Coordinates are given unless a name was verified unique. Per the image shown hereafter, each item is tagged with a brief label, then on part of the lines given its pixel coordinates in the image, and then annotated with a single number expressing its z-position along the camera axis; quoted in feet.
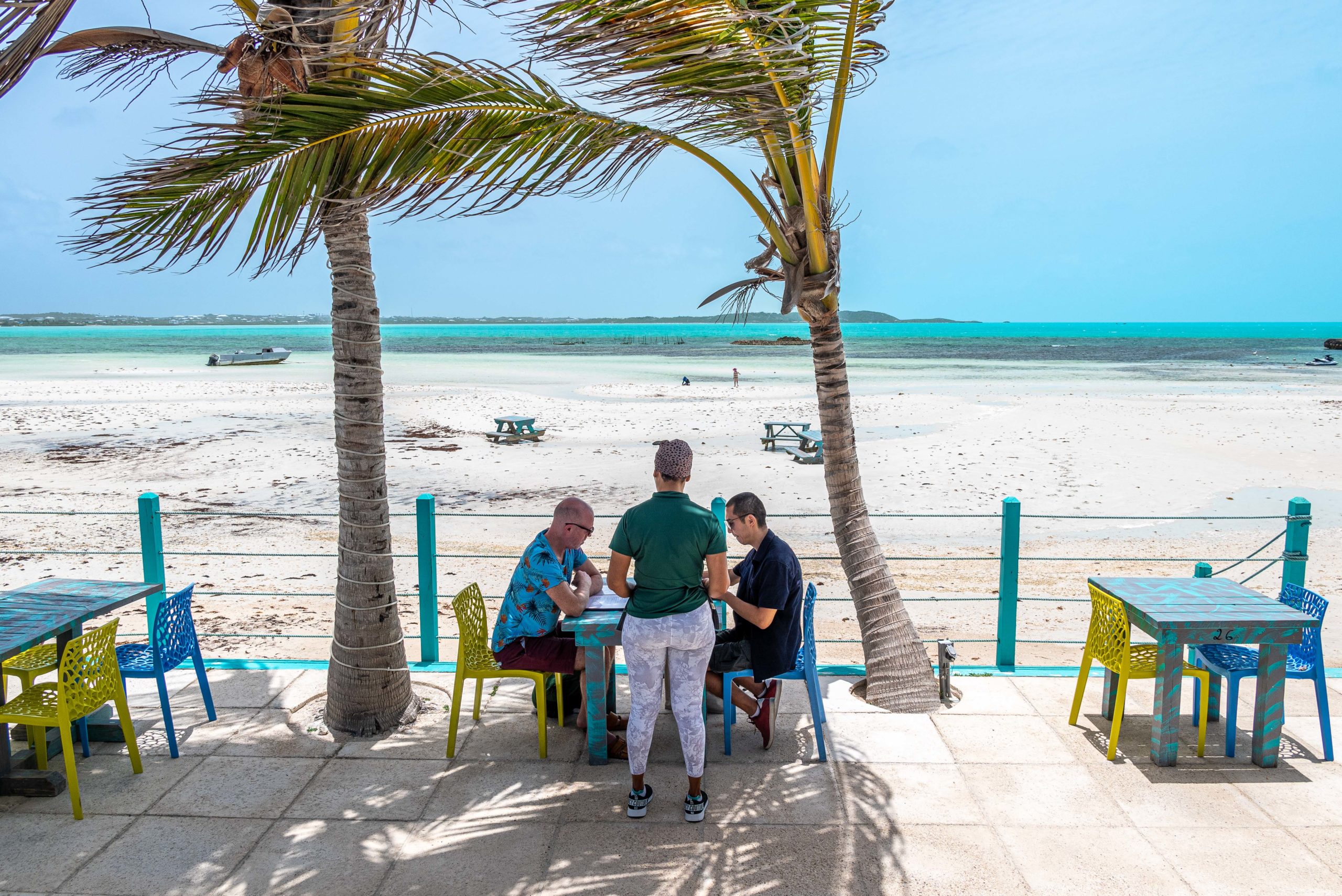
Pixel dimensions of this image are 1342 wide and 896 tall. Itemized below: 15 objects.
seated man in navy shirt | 13.66
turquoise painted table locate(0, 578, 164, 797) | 13.19
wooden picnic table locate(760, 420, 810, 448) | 60.75
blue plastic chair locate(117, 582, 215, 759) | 14.69
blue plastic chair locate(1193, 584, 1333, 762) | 14.53
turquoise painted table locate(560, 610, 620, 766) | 14.05
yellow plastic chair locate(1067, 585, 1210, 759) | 14.44
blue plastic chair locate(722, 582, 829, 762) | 14.47
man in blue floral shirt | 14.14
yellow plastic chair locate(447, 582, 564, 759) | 14.62
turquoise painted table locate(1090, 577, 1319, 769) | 13.73
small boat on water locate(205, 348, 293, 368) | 171.63
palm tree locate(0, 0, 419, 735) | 13.05
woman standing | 12.12
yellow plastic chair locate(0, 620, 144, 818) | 12.60
